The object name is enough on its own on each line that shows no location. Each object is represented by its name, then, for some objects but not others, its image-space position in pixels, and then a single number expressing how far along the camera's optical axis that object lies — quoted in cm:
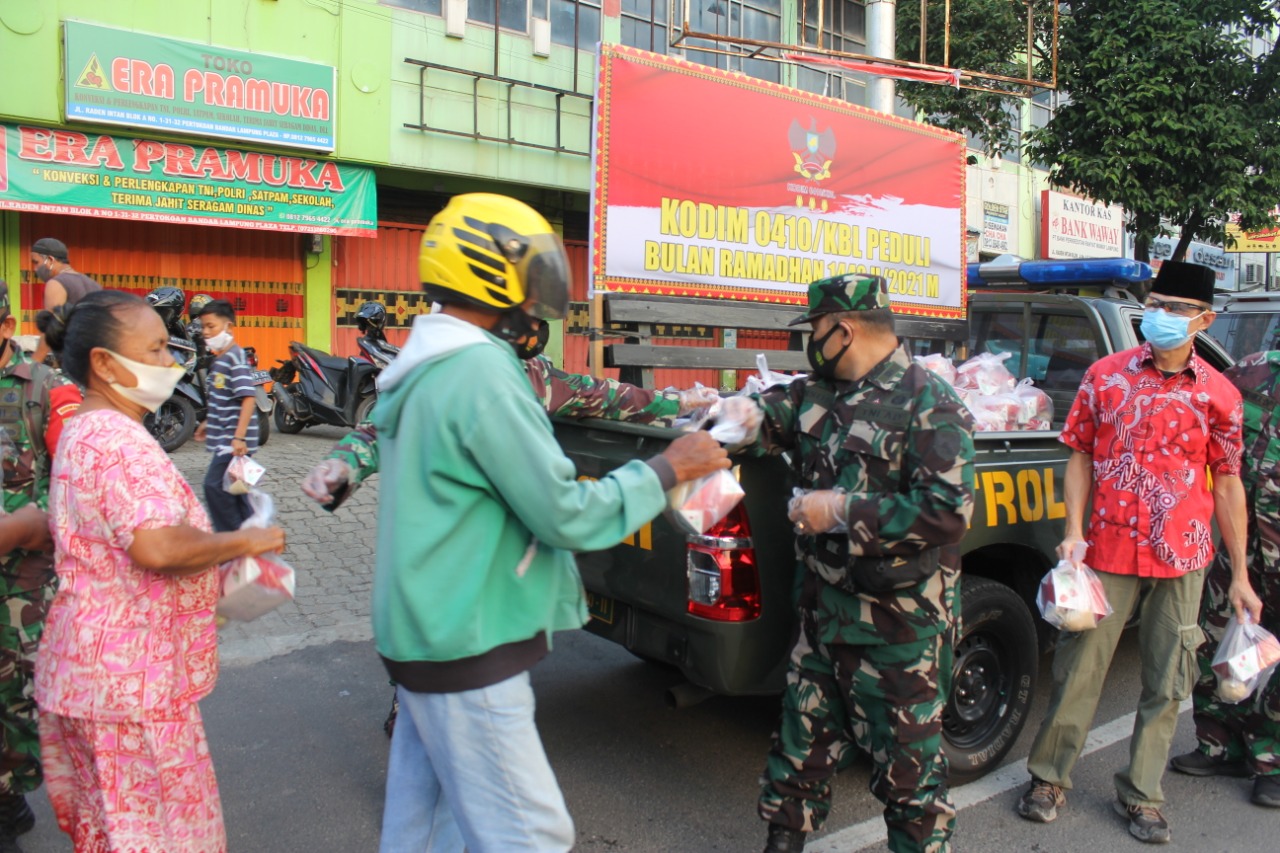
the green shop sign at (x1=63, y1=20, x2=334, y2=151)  1006
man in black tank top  469
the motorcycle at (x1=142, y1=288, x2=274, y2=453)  885
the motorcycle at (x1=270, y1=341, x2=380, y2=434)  1023
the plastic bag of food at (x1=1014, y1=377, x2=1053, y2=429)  438
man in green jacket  194
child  557
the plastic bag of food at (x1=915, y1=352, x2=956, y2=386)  446
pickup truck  315
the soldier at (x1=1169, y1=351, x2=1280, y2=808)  383
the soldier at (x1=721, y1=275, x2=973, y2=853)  274
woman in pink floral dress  230
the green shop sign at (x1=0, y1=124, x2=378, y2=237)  1002
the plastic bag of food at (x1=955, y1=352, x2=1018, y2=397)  450
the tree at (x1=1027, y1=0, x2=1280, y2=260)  1118
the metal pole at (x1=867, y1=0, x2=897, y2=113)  995
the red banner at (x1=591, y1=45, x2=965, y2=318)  483
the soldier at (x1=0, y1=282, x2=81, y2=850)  311
